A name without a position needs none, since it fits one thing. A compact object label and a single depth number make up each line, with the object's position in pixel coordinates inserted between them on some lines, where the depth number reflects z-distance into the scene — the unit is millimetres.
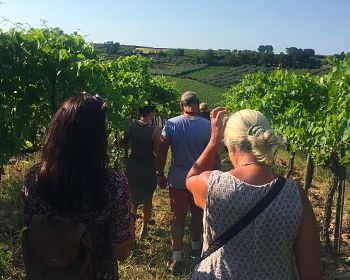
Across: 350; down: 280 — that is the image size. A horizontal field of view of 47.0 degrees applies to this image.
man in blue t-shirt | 4082
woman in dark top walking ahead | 4520
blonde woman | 1694
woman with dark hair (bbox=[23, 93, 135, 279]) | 1666
